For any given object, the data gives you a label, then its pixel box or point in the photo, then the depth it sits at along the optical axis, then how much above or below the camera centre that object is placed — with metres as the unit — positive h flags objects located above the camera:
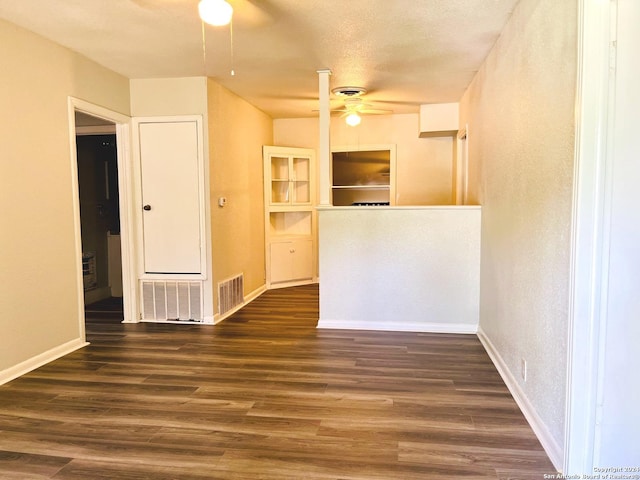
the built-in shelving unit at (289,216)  6.09 -0.11
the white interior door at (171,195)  4.25 +0.15
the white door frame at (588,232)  1.63 -0.10
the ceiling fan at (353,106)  4.71 +1.31
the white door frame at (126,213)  4.24 -0.03
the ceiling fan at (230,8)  2.34 +1.30
